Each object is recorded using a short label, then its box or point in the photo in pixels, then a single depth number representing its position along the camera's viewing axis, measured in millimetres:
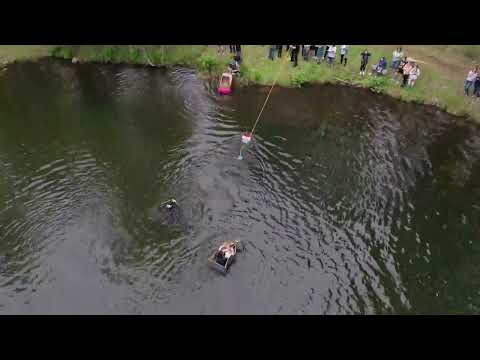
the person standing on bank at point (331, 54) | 39875
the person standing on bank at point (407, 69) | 37875
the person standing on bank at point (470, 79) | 35062
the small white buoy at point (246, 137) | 30969
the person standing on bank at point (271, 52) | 41231
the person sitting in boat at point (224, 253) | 23547
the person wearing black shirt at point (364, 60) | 38750
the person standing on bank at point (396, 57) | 38188
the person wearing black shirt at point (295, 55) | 39872
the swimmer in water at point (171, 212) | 26516
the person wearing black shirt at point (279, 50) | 41000
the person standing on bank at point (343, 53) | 40138
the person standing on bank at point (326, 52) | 40409
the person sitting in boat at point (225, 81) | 38900
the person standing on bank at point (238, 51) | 41344
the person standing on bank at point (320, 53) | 40488
